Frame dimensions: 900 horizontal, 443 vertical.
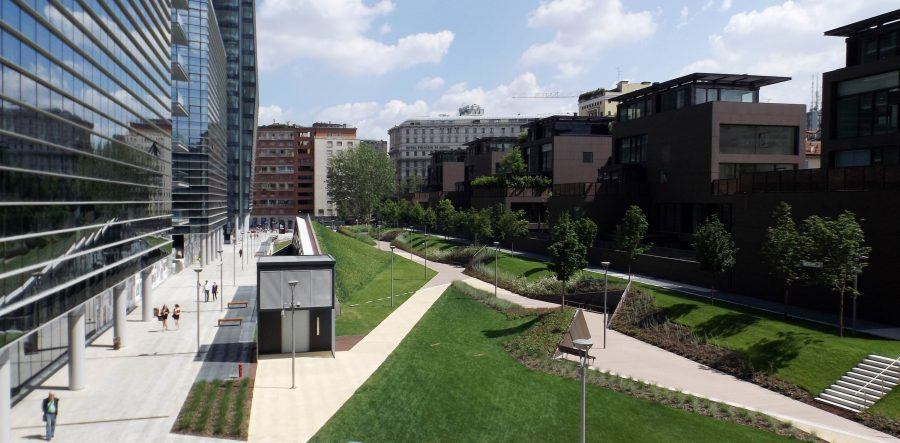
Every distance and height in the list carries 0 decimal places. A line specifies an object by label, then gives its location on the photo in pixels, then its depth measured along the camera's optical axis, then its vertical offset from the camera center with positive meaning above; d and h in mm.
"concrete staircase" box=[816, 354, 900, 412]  24125 -6522
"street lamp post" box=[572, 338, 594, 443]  17688 -3760
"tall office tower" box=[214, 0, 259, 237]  112938 +19494
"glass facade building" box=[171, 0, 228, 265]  72125 +8032
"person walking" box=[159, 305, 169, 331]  39500 -6809
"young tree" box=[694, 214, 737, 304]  37750 -2241
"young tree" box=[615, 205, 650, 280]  45938 -1560
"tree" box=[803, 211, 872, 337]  28820 -1741
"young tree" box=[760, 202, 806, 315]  31516 -1927
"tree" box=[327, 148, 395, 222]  131250 +4924
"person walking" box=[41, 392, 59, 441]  21109 -6810
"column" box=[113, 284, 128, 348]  34500 -5808
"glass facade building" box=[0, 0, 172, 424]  19703 +1085
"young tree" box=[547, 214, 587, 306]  41500 -2954
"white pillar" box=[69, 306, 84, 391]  26984 -6218
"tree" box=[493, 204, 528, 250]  69188 -1938
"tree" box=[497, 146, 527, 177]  83875 +5557
